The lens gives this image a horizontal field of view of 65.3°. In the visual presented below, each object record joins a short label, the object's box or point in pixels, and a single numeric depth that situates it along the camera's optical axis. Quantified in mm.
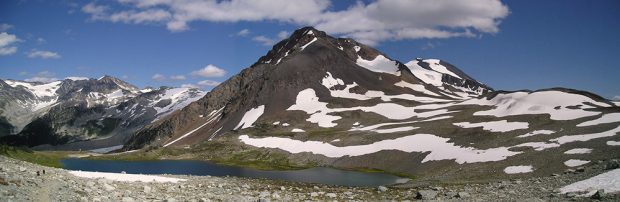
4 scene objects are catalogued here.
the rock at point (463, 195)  42994
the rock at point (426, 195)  44612
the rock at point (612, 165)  47369
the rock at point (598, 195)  34019
